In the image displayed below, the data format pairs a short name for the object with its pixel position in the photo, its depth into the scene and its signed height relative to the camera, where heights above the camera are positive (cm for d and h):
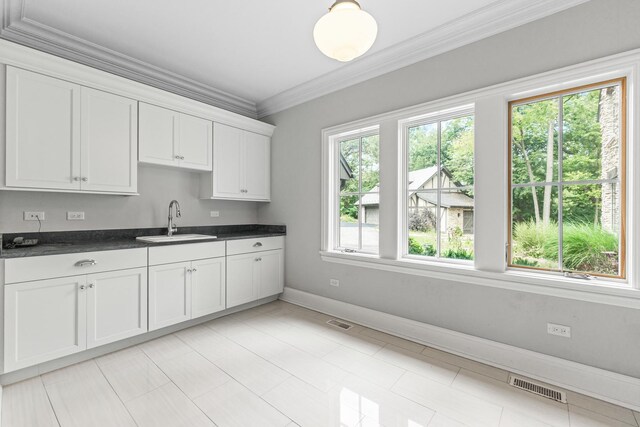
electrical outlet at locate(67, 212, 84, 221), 266 -4
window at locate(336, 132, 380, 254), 316 +24
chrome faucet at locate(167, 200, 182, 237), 317 -9
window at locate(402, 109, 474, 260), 253 +26
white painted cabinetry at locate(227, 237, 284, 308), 329 -69
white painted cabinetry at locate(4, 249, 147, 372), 197 -72
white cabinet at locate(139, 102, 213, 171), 282 +78
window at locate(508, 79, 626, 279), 194 +25
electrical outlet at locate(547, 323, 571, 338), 199 -80
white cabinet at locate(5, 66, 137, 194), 214 +62
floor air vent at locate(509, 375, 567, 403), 187 -118
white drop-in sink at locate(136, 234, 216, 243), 276 -26
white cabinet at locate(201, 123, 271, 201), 344 +60
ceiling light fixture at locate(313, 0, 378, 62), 142 +92
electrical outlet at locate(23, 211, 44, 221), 245 -4
